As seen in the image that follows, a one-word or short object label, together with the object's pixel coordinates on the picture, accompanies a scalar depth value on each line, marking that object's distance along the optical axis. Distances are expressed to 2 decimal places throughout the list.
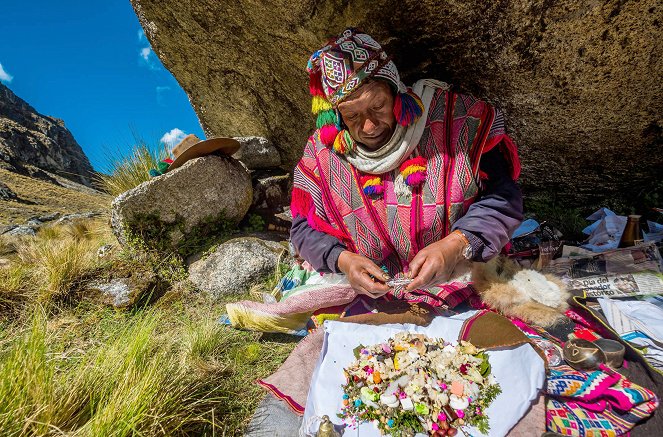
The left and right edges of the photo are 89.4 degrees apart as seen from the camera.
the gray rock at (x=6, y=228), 8.09
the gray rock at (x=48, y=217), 10.24
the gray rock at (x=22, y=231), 7.60
